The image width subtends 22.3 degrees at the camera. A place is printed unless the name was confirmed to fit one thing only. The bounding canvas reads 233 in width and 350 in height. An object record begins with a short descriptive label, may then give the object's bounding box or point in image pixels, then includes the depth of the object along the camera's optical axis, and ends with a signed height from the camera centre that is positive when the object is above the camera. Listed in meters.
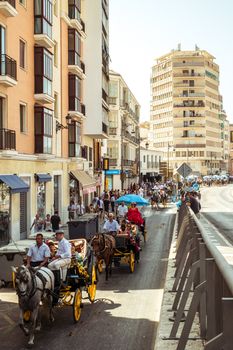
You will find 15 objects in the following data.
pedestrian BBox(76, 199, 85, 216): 37.83 -2.54
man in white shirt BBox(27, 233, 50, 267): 12.77 -1.80
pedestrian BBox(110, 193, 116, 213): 48.86 -2.71
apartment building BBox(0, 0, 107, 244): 26.25 +3.67
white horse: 9.98 -2.12
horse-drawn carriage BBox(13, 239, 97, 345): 10.06 -2.23
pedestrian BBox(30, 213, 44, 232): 29.62 -2.70
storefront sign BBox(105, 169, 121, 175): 64.96 -0.19
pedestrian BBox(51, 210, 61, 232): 29.08 -2.54
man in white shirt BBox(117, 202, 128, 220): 26.36 -1.83
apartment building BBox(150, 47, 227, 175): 146.75 +16.12
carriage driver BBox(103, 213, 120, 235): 18.94 -1.79
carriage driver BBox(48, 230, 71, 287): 11.79 -1.84
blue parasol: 30.75 -1.53
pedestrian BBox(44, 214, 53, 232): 30.66 -2.78
